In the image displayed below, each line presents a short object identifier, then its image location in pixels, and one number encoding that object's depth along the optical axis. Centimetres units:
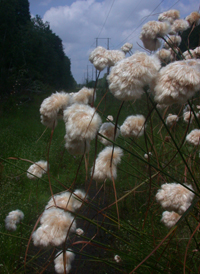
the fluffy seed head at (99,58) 74
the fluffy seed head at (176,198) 63
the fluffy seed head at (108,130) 90
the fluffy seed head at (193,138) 118
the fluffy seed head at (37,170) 138
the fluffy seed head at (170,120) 166
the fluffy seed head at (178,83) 43
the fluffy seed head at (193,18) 145
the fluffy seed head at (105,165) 78
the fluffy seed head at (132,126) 101
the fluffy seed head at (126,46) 159
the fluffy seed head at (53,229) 58
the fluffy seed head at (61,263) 91
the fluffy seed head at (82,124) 53
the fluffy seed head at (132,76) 47
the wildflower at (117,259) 110
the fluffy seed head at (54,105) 66
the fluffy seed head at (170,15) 129
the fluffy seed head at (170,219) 84
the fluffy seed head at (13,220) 117
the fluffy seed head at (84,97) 75
